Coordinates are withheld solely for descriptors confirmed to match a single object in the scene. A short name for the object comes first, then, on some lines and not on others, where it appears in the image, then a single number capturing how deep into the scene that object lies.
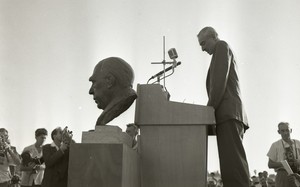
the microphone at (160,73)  4.03
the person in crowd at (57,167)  4.33
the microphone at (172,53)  4.07
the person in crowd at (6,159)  5.61
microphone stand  4.01
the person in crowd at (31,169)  5.56
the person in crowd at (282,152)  5.26
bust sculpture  3.36
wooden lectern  3.32
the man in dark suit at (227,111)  3.38
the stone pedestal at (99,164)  2.80
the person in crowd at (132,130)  6.04
